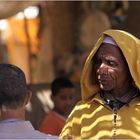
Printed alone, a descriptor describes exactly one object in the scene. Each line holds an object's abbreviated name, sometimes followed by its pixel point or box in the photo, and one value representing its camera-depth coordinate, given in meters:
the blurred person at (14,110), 3.10
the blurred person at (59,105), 5.27
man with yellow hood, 3.54
